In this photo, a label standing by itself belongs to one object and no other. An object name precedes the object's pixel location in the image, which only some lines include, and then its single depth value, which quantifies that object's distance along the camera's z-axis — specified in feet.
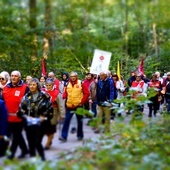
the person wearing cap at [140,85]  50.59
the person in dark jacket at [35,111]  32.99
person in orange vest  40.09
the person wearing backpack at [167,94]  54.43
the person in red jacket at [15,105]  34.71
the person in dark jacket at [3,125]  34.47
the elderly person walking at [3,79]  41.59
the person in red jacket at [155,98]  56.49
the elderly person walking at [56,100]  40.11
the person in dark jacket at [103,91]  44.47
